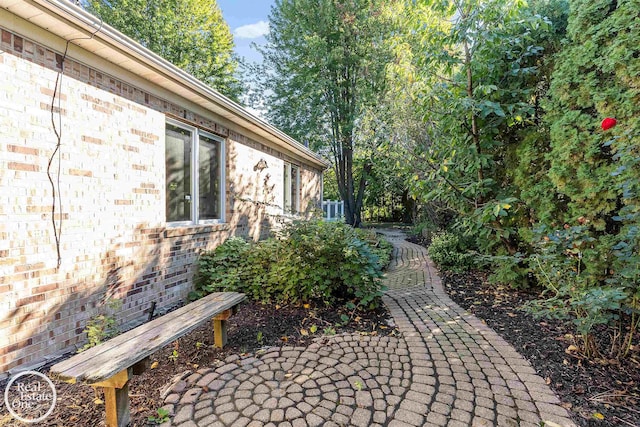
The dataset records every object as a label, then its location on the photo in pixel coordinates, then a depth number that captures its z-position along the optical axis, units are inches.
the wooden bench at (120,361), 68.9
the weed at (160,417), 81.0
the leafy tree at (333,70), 482.9
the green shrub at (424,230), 396.1
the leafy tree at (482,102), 166.1
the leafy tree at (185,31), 566.9
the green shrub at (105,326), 108.3
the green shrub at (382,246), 299.2
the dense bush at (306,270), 170.7
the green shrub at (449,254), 263.1
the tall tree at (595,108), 119.7
